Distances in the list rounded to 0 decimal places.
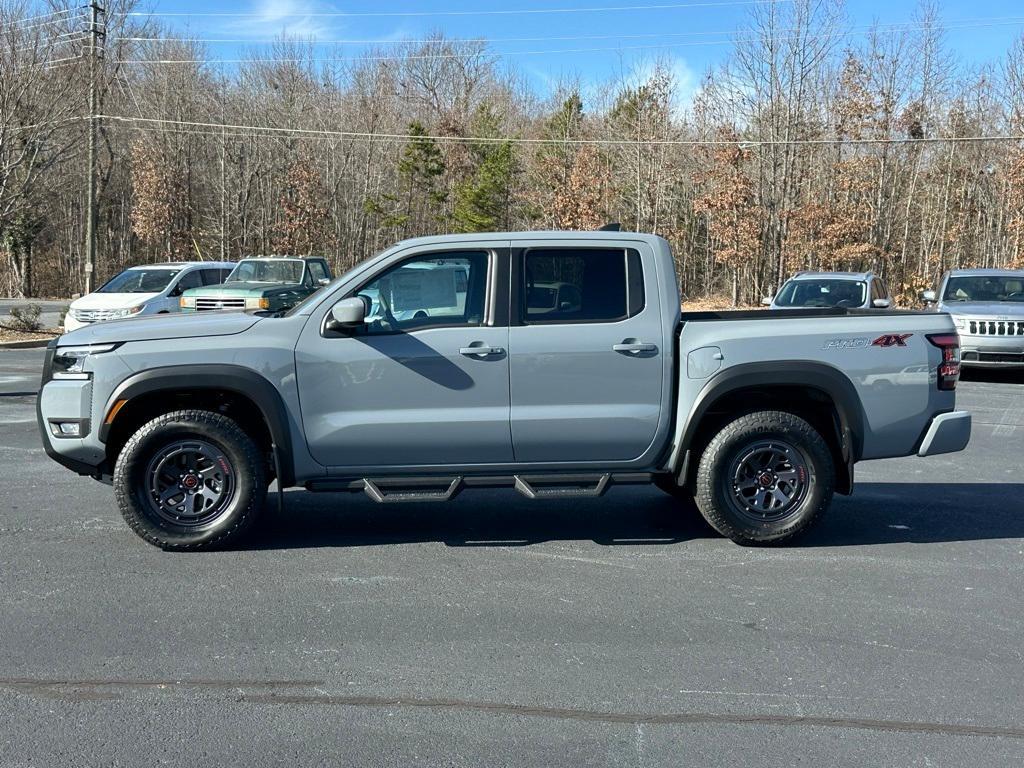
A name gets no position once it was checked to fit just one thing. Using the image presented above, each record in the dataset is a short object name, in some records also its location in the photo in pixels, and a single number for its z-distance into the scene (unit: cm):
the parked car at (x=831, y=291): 1661
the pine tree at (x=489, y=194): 4703
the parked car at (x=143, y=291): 1923
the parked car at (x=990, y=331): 1541
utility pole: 2620
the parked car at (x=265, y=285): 1866
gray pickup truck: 596
